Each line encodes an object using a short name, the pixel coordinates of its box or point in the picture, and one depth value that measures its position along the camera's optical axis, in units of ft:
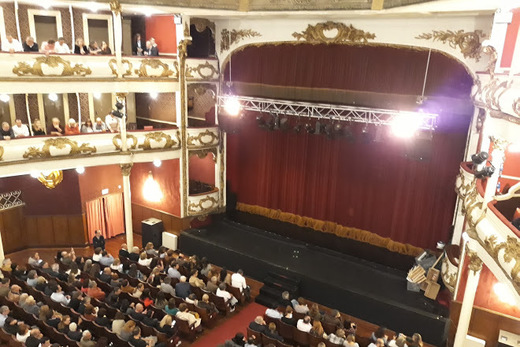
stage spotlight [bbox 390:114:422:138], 32.01
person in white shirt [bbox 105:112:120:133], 40.32
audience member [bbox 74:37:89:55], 37.47
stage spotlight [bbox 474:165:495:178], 23.06
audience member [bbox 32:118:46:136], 36.96
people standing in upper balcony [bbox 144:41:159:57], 41.32
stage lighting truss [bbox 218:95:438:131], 32.17
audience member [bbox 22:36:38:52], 35.12
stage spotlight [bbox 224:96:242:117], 41.50
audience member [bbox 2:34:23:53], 34.53
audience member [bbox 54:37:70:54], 36.97
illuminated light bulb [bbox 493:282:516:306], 28.30
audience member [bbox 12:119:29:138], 36.09
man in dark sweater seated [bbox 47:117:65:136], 36.72
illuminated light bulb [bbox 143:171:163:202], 47.58
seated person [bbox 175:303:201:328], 29.58
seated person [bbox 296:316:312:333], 28.42
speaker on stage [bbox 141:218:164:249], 44.83
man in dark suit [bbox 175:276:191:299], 32.12
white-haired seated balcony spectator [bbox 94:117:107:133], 40.65
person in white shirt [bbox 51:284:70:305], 29.48
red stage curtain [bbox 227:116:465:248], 35.60
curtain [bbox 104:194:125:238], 47.93
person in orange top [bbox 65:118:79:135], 38.18
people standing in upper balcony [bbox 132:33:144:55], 41.68
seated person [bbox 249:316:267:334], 28.04
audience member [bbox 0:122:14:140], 34.46
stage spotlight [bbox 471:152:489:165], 23.56
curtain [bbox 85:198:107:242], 45.96
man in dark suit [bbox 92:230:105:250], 40.91
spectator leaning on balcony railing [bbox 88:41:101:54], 38.77
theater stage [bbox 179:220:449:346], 31.68
